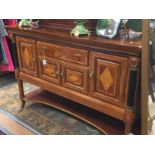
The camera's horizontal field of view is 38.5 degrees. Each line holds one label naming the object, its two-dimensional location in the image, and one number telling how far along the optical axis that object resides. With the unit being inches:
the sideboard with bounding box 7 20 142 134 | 52.4
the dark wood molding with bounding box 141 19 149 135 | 40.3
